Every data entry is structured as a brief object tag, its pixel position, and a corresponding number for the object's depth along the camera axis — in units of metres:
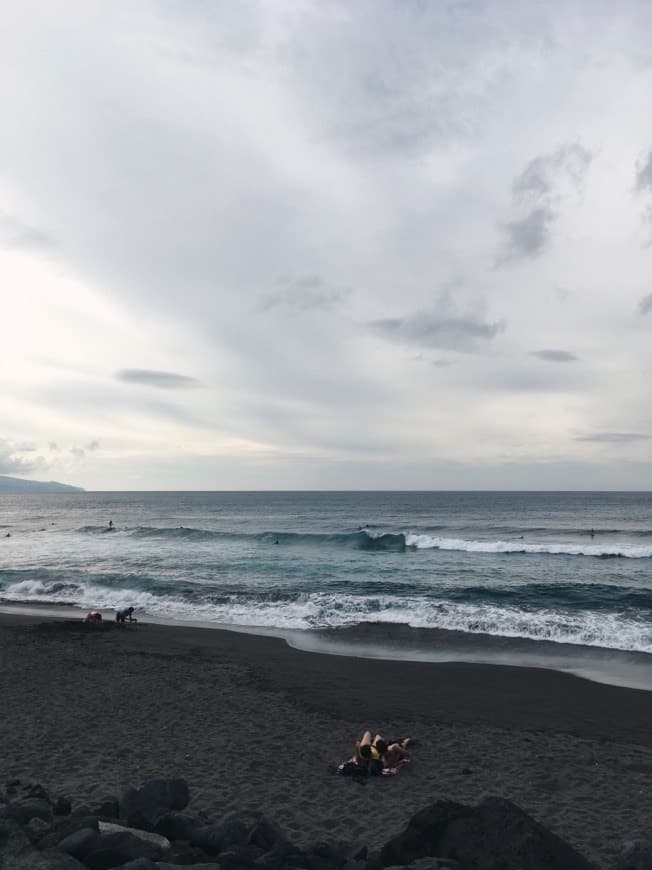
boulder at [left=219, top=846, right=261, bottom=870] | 5.90
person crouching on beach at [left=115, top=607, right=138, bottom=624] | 21.70
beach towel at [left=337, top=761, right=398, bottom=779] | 9.34
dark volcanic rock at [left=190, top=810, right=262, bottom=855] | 6.50
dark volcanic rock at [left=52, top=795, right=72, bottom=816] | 7.45
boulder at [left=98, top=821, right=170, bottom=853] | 6.27
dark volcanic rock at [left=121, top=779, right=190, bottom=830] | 7.10
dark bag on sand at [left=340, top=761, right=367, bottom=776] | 9.35
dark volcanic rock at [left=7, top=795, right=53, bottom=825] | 6.95
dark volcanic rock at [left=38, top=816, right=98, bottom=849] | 6.18
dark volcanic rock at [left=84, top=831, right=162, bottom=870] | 5.82
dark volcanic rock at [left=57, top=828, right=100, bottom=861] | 5.89
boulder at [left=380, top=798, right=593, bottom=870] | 5.84
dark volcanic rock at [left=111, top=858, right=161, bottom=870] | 5.39
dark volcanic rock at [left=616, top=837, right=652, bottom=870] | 5.79
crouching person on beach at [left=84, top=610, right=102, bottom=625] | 21.23
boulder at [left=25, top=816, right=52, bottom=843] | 6.42
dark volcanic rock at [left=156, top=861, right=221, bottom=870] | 5.65
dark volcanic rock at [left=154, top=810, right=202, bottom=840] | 6.79
